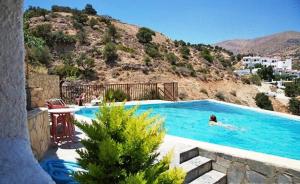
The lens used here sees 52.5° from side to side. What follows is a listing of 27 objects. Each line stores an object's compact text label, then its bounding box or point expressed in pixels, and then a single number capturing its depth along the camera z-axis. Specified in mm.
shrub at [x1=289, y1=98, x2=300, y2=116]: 30962
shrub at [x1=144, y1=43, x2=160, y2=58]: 32375
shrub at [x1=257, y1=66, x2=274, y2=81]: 77375
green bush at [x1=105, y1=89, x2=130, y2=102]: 15080
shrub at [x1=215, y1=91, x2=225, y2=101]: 28266
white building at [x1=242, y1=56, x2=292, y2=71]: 105112
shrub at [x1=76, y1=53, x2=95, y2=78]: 25673
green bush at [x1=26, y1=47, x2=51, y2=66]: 24516
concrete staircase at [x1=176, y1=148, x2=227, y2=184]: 5102
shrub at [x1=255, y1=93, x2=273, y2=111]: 29141
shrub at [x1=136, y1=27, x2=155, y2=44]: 36797
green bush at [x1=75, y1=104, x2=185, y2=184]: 2527
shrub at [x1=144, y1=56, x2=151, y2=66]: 29803
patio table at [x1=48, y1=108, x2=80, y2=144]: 5805
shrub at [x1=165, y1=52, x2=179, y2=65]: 32844
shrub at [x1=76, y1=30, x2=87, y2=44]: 30625
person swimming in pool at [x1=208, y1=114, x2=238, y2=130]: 11273
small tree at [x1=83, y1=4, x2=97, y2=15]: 41188
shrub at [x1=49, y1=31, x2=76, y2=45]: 29234
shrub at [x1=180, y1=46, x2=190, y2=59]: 37122
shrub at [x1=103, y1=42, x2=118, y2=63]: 28266
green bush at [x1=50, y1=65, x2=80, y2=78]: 23766
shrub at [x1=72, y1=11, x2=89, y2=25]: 34962
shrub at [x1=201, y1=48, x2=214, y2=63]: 39562
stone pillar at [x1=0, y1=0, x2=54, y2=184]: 1629
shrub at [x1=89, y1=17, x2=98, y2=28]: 34656
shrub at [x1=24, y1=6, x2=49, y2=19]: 32653
